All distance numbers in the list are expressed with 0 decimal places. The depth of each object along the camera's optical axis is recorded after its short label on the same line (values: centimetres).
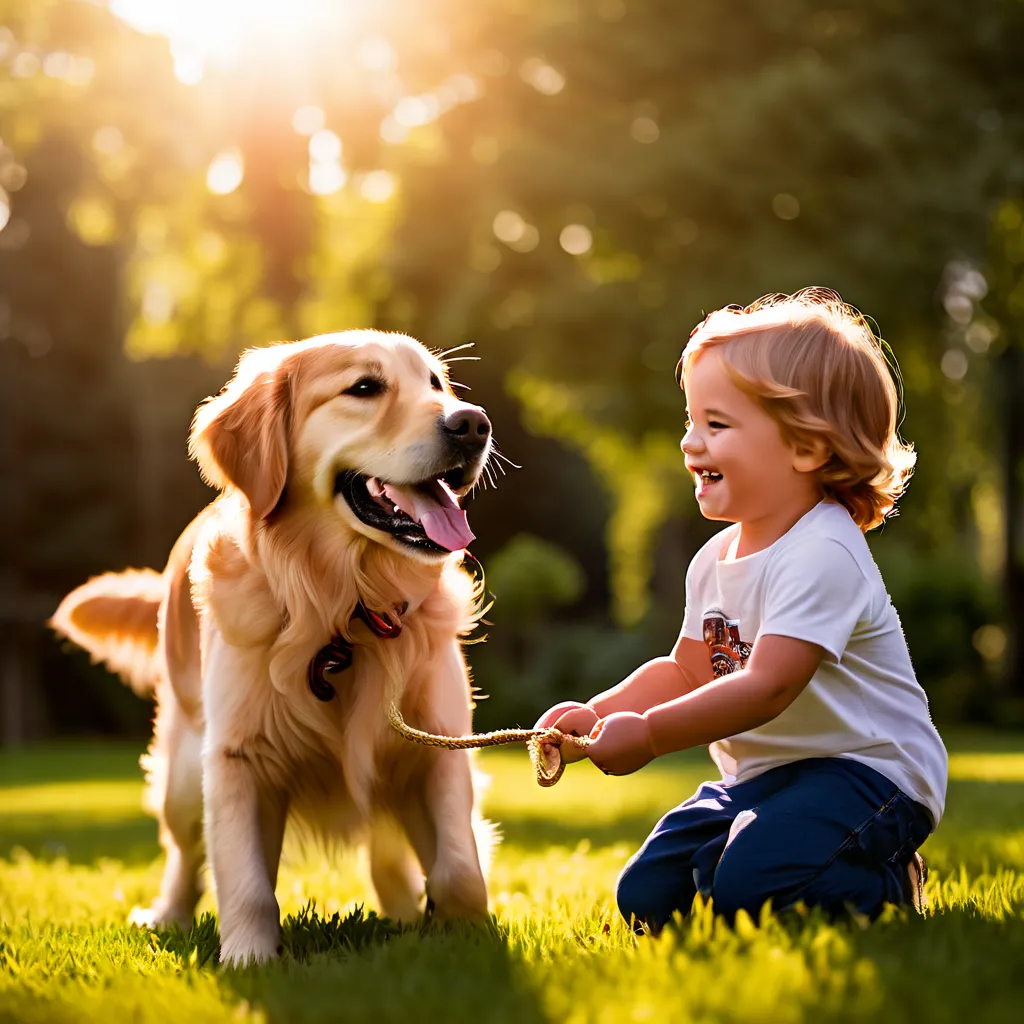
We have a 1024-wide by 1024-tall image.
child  255
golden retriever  323
